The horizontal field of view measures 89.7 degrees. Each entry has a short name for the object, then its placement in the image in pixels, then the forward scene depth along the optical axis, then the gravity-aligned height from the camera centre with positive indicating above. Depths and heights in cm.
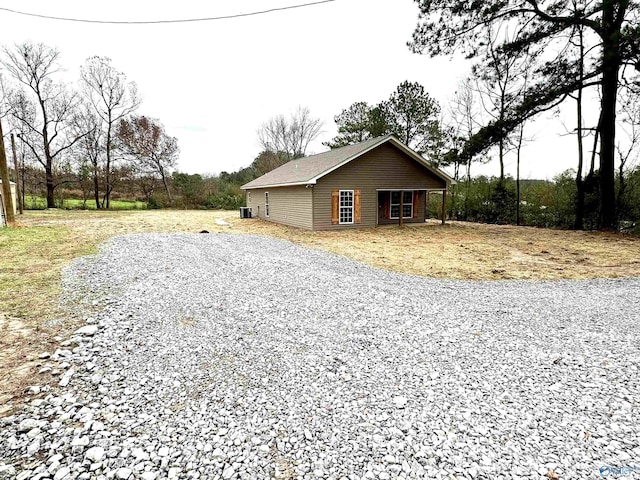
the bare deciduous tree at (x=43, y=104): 2233 +827
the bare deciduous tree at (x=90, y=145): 2472 +567
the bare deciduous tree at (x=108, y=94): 2500 +989
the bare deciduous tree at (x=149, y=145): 2767 +650
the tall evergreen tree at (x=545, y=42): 1156 +658
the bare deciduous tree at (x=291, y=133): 3550 +938
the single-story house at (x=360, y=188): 1442 +135
